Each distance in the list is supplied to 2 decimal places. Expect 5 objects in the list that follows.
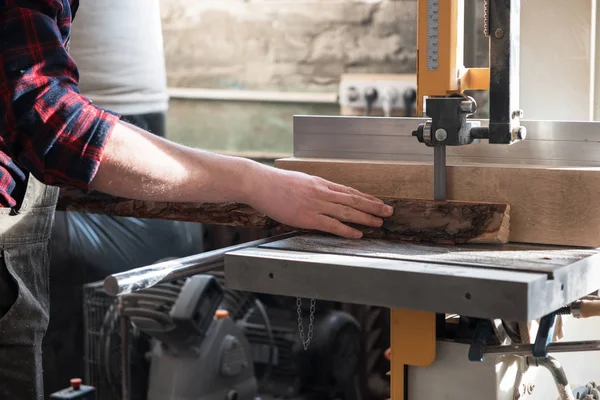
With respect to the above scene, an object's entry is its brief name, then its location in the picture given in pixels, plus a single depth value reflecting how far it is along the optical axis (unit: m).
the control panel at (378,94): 4.31
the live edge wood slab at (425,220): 2.15
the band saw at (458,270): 1.96
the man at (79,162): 2.06
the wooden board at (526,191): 2.15
